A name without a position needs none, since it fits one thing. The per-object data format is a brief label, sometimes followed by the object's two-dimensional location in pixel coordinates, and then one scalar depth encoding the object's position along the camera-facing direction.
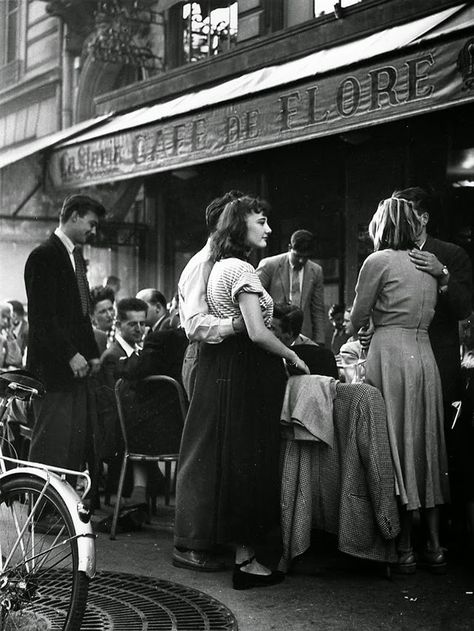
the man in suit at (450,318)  5.54
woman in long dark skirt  4.99
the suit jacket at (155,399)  6.16
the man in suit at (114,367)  6.77
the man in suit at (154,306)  8.14
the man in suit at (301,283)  9.10
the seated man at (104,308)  8.27
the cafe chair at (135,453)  6.07
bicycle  3.59
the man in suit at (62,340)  6.21
